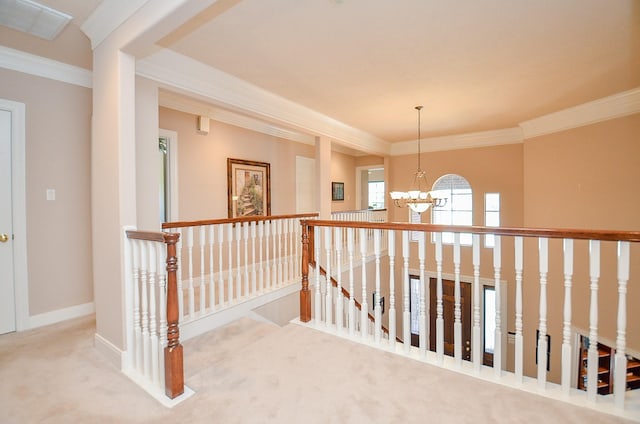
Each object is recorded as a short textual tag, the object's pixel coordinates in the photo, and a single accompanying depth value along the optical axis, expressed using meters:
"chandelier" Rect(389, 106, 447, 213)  4.33
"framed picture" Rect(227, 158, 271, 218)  4.78
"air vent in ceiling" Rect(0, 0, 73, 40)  2.05
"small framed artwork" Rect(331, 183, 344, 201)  7.50
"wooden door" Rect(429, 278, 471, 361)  6.27
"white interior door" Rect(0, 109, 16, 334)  2.68
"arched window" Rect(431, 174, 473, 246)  6.61
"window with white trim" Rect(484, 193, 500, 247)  6.20
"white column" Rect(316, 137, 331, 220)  5.08
